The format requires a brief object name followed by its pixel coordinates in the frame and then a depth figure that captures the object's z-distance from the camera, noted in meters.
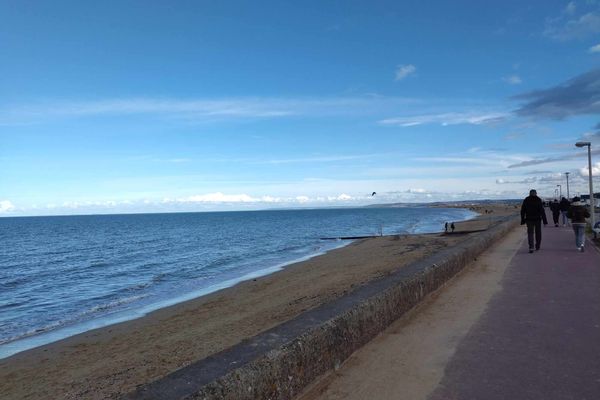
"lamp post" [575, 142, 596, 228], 17.91
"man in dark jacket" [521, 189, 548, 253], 12.47
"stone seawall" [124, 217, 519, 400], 2.81
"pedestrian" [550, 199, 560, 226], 23.80
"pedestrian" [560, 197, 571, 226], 23.72
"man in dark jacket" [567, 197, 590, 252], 12.51
